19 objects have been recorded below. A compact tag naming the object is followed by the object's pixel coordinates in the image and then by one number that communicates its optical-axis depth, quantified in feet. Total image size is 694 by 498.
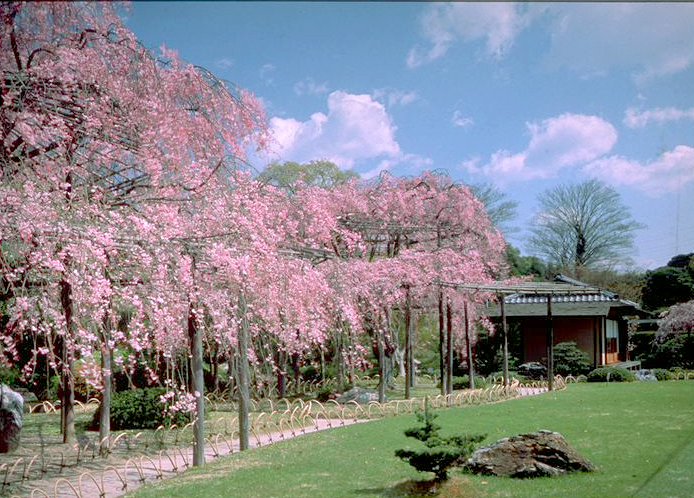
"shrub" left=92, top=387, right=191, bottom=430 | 41.65
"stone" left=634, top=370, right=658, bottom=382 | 63.90
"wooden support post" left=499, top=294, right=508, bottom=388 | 55.06
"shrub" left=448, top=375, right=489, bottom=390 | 62.41
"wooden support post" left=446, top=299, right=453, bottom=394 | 50.11
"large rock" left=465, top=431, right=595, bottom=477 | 22.38
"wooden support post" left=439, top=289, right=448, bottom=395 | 51.31
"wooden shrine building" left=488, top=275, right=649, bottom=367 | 78.33
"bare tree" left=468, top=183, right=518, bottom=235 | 108.99
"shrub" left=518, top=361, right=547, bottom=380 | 73.46
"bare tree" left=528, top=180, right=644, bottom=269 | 106.32
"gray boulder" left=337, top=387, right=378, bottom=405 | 52.19
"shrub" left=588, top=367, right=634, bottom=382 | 63.36
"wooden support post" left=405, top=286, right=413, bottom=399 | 51.34
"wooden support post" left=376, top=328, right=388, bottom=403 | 49.42
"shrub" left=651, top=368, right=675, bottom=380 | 63.62
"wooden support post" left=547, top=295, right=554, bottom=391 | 55.36
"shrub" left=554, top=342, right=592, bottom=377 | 72.23
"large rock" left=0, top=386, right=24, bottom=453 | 32.70
